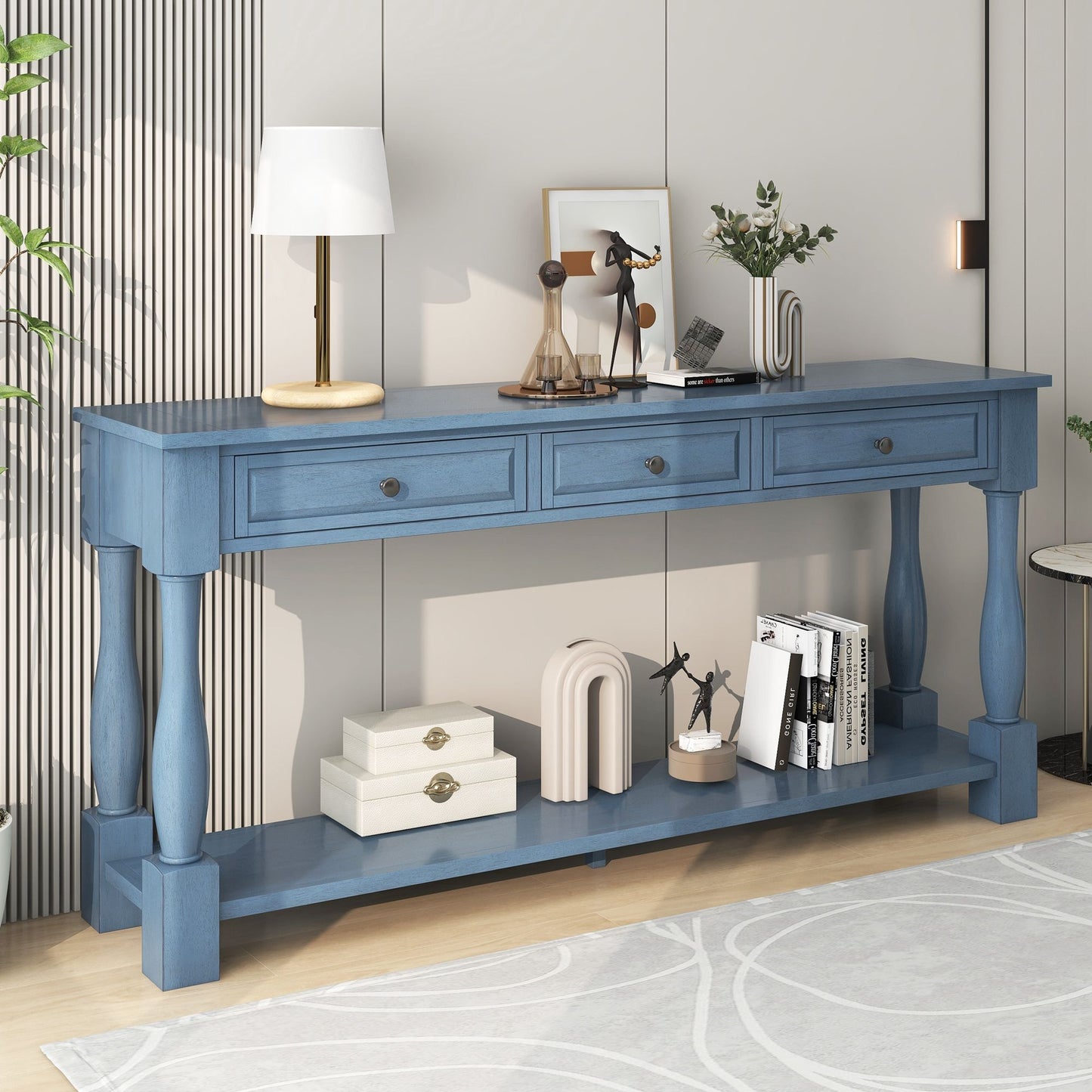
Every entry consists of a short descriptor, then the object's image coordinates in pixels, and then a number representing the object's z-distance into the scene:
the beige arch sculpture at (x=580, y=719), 3.09
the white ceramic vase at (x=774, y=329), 3.17
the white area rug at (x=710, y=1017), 2.30
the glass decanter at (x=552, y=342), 2.96
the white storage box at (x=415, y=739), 2.94
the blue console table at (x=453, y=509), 2.55
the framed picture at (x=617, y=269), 3.21
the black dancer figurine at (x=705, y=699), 3.33
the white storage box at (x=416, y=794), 2.92
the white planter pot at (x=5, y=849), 2.68
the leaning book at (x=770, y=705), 3.32
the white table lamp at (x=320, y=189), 2.69
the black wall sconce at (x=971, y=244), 3.73
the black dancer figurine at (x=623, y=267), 3.18
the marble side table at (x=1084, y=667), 3.61
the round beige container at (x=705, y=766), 3.22
